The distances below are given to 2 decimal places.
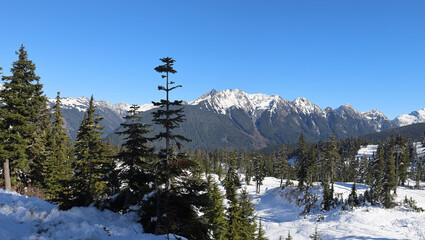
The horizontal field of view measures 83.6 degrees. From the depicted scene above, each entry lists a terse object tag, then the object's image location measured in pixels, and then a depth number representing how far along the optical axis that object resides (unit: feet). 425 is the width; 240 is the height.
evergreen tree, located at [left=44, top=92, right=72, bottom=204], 108.06
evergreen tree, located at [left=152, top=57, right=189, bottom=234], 48.37
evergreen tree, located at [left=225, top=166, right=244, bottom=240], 79.41
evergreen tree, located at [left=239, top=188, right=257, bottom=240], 82.37
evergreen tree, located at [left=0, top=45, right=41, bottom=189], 81.20
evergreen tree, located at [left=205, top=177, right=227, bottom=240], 79.89
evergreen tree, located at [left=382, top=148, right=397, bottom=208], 150.71
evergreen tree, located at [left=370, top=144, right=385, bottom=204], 153.07
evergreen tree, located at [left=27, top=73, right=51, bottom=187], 102.89
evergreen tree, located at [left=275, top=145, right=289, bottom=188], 242.21
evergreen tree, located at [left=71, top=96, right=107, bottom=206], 74.89
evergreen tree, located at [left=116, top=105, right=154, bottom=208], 62.13
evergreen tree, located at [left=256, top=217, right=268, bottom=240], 89.59
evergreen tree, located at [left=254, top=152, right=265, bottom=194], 242.58
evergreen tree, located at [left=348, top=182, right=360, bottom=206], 153.56
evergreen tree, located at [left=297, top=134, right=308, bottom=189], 190.90
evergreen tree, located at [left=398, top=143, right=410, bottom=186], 211.94
